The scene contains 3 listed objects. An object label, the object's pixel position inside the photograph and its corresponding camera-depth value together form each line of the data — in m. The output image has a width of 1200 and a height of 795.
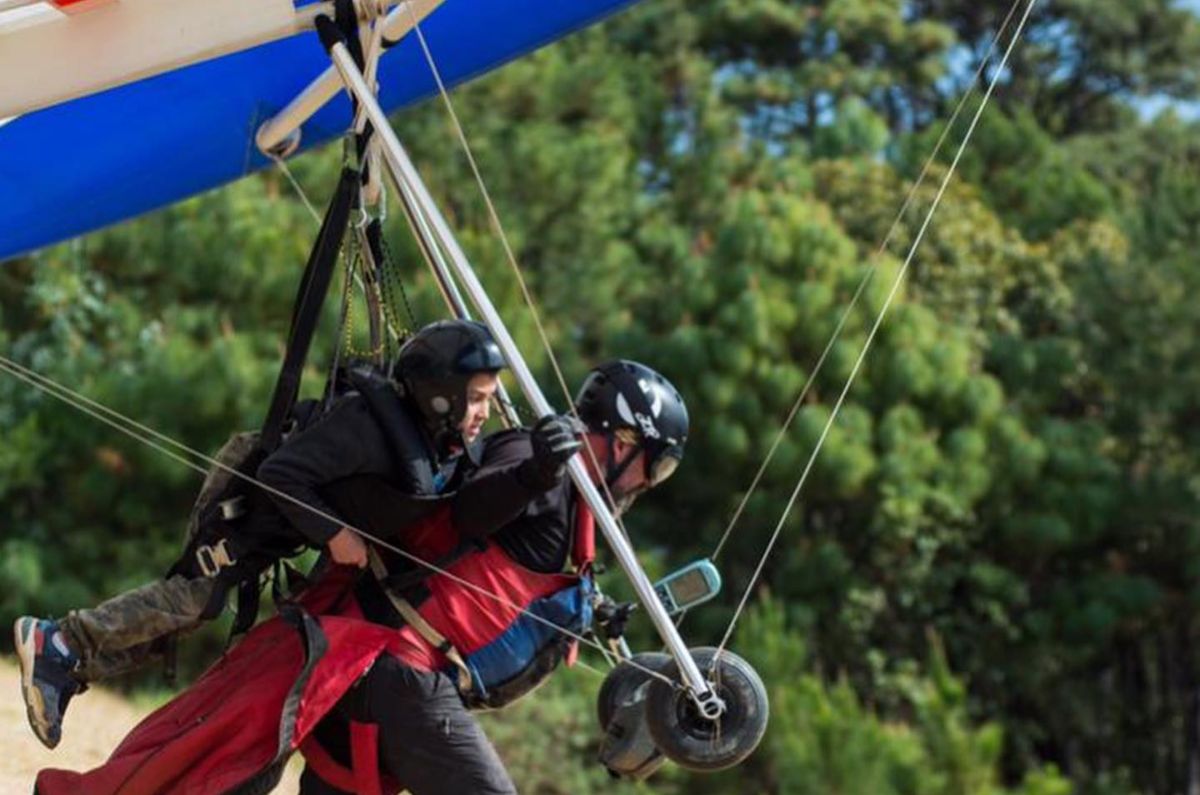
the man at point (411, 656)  10.98
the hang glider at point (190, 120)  13.80
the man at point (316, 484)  10.88
